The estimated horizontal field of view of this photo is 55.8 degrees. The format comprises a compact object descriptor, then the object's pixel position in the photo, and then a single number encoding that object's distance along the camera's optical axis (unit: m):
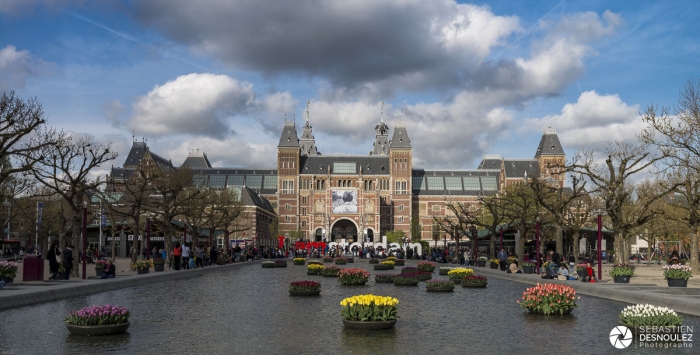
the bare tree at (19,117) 23.70
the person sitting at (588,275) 29.25
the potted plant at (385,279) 31.43
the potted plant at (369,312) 14.44
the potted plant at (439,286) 25.89
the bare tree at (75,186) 32.51
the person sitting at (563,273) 30.53
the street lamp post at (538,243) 37.59
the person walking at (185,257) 41.79
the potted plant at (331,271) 35.37
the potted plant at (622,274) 28.66
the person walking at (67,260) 28.42
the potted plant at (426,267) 40.03
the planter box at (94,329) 13.76
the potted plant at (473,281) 28.34
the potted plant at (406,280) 28.99
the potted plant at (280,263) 51.53
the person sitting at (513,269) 38.09
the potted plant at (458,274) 31.53
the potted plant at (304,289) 23.38
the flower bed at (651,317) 13.28
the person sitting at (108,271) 30.44
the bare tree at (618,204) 33.75
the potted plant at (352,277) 28.77
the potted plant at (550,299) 17.23
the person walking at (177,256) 40.56
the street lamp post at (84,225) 30.99
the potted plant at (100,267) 32.45
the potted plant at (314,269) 38.06
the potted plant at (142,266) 35.22
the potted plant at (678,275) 25.33
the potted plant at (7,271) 24.83
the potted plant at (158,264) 37.93
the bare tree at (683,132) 28.30
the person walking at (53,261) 27.52
